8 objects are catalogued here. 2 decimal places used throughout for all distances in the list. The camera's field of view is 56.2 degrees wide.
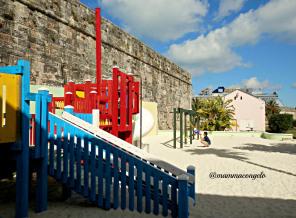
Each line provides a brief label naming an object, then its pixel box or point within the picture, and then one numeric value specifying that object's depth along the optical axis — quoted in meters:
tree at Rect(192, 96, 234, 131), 28.82
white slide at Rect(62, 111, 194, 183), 4.48
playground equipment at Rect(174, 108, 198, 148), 14.59
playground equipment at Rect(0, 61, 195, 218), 4.17
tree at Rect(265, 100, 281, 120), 52.62
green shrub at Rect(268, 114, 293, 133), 30.31
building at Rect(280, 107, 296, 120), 67.50
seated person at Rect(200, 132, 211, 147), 14.91
